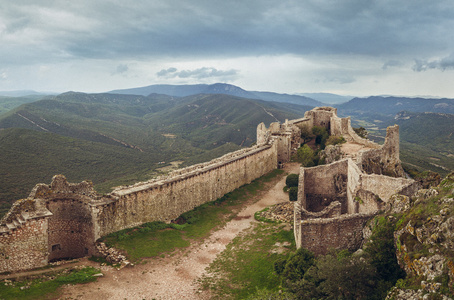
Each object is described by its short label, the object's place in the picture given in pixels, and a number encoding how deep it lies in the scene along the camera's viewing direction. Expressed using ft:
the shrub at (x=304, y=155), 120.43
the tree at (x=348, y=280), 43.52
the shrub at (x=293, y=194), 94.79
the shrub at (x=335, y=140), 128.25
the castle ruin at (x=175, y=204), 57.88
